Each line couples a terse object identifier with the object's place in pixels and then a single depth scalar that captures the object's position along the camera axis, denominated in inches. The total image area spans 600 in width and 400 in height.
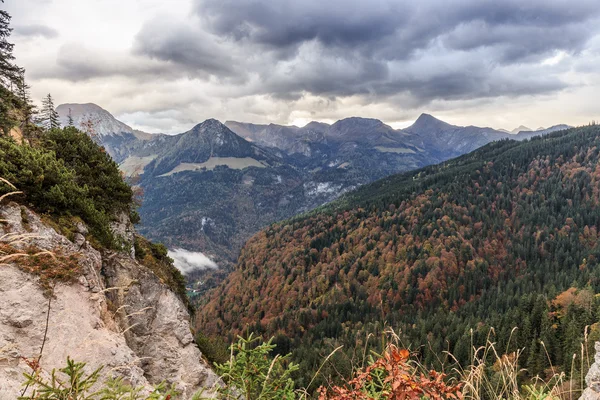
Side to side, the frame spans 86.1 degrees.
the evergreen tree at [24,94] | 1182.8
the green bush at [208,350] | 965.2
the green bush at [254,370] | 269.3
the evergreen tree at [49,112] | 1949.2
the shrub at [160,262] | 999.0
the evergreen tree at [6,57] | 1229.7
